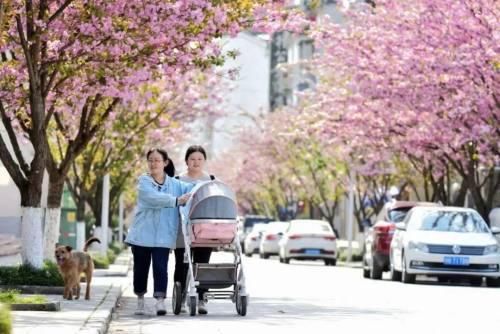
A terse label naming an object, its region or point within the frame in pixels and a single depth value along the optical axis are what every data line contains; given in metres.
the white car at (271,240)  61.97
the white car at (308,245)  51.66
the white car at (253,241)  71.81
